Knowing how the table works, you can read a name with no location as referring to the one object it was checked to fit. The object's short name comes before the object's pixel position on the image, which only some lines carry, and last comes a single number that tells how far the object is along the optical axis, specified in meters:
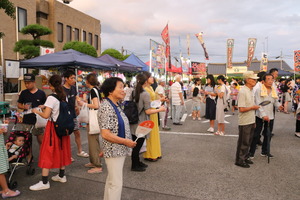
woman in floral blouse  2.62
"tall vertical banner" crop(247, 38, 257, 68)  31.01
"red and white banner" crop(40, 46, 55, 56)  12.23
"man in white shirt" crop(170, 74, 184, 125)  9.76
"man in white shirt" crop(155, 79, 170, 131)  8.17
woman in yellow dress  5.27
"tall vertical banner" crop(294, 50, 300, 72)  17.25
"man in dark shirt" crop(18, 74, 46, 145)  4.68
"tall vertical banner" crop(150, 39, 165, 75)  9.12
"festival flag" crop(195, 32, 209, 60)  31.20
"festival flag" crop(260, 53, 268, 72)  29.34
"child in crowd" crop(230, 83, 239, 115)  13.53
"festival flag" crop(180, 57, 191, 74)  26.24
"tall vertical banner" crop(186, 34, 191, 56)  34.72
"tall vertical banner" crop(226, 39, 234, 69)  33.12
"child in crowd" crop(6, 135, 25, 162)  4.26
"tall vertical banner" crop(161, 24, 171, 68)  10.27
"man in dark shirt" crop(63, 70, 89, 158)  5.01
